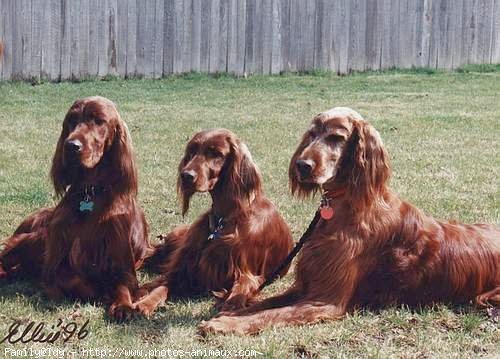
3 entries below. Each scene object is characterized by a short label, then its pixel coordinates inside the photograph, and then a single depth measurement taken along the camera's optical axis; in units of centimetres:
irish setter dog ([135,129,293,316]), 469
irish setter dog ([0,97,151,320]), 457
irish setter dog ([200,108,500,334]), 412
